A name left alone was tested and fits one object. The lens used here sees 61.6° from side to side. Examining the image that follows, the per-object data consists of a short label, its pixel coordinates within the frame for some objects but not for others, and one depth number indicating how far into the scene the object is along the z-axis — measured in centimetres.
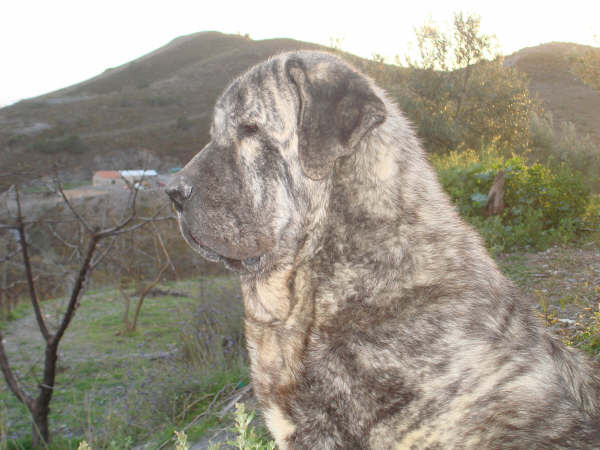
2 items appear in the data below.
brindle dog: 184
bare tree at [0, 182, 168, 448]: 569
